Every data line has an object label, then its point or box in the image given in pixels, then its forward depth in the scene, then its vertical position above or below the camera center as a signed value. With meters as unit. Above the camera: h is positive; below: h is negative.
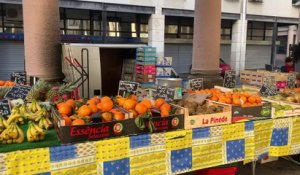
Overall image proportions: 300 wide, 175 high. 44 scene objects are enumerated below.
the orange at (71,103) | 3.51 -0.59
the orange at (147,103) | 3.56 -0.60
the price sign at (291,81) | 7.29 -0.62
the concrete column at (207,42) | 8.45 +0.39
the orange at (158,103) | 3.77 -0.62
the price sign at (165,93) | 4.41 -0.59
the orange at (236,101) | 4.09 -0.64
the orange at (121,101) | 3.70 -0.60
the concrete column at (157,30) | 16.97 +1.39
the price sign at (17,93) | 4.38 -0.60
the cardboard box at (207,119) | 3.54 -0.79
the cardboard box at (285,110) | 4.30 -0.80
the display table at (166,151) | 2.81 -1.09
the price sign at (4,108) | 3.59 -0.67
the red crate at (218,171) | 4.07 -1.62
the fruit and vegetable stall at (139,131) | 2.92 -0.88
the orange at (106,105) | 3.49 -0.61
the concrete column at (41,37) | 5.84 +0.34
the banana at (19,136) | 2.97 -0.85
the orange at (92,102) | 3.58 -0.59
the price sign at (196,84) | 6.58 -0.65
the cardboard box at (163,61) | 11.45 -0.25
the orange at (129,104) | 3.52 -0.60
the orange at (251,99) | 4.19 -0.62
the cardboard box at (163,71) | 11.31 -0.65
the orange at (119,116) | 3.22 -0.68
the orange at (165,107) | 3.57 -0.64
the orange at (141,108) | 3.44 -0.63
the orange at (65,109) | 3.32 -0.63
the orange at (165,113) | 3.46 -0.69
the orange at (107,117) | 3.19 -0.68
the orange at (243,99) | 4.11 -0.61
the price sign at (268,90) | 5.41 -0.63
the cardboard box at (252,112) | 3.95 -0.79
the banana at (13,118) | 3.33 -0.75
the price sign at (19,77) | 6.52 -0.54
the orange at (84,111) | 3.27 -0.64
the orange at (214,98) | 4.39 -0.64
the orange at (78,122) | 2.99 -0.69
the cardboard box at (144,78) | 10.88 -0.88
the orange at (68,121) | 2.98 -0.69
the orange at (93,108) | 3.39 -0.63
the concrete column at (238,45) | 20.48 +0.71
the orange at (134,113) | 3.38 -0.68
